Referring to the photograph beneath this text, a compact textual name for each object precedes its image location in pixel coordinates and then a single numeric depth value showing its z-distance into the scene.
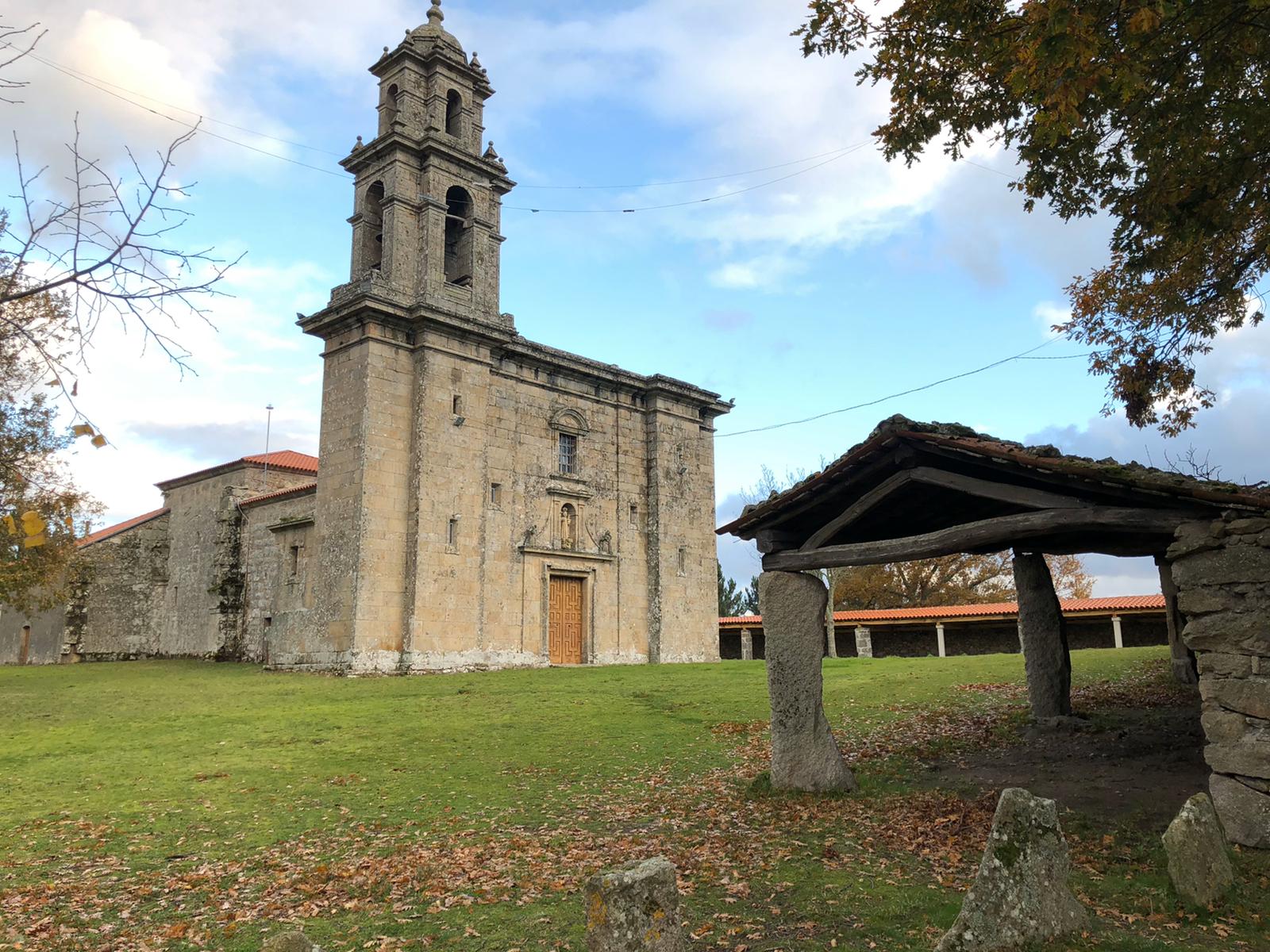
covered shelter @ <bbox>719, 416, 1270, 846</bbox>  6.49
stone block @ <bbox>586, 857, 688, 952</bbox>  4.08
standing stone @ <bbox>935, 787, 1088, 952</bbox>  4.77
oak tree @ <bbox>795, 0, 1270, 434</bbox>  6.55
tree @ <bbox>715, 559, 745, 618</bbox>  52.84
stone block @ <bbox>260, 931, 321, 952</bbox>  3.68
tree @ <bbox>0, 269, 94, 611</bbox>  18.89
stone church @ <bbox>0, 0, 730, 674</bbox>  22.59
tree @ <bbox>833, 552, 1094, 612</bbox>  44.06
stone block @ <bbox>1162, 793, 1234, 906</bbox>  5.49
